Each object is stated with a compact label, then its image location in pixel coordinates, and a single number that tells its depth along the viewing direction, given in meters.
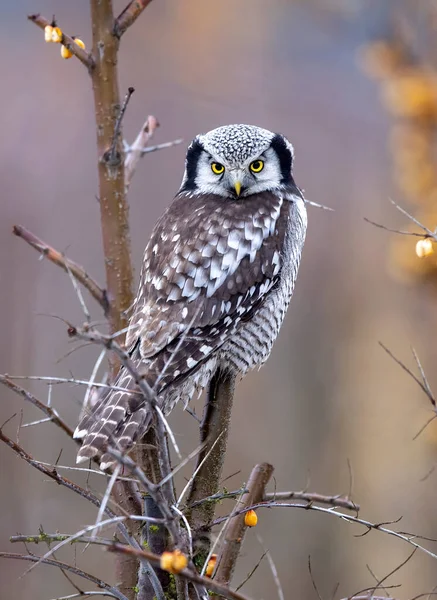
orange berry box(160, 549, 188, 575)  2.93
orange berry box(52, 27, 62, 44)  5.01
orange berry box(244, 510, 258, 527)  3.94
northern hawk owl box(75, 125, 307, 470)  5.34
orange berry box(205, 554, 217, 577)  4.39
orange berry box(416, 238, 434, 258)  4.93
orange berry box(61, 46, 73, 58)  5.31
